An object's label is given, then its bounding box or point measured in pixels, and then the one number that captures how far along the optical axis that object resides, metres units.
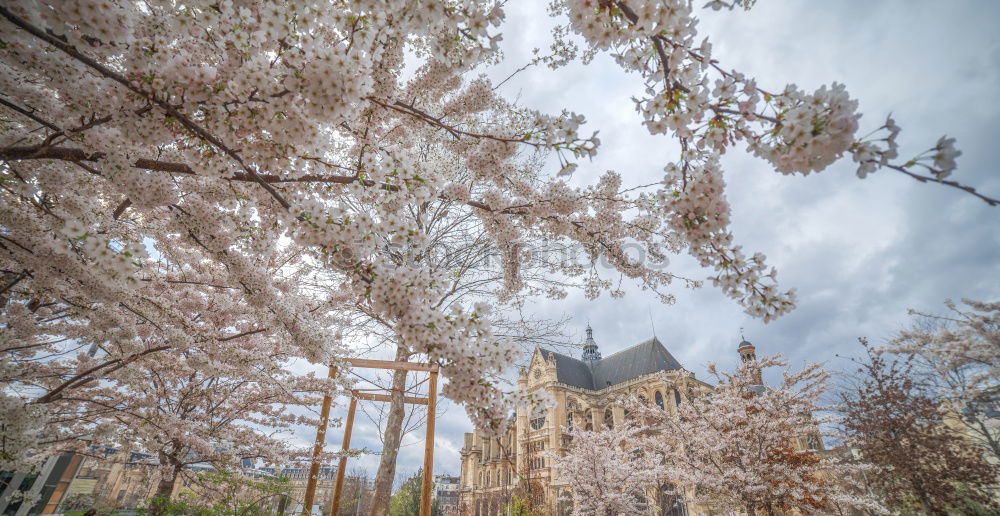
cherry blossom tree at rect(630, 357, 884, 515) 9.70
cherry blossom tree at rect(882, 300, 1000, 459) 10.40
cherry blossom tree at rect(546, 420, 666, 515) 14.56
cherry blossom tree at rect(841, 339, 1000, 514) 9.45
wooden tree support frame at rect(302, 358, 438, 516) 5.91
